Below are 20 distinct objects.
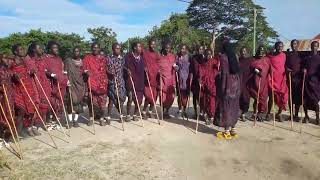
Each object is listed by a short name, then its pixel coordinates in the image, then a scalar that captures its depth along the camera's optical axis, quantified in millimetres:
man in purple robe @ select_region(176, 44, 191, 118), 6186
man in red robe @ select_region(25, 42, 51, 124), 5256
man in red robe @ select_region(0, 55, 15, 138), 4681
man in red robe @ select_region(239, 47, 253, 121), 5951
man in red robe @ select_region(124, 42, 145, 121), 5840
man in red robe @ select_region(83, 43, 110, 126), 5656
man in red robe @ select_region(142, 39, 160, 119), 5998
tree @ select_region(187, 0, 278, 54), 28315
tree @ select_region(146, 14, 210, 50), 21439
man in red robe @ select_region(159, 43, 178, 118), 6088
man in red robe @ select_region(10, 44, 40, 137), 4908
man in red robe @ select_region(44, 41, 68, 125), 5496
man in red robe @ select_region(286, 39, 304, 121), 5754
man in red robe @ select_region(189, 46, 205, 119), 5853
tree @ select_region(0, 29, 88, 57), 20405
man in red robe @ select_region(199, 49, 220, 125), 5665
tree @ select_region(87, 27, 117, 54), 20548
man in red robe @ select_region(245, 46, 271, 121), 5778
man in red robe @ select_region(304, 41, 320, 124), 5576
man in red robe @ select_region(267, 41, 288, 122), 5815
